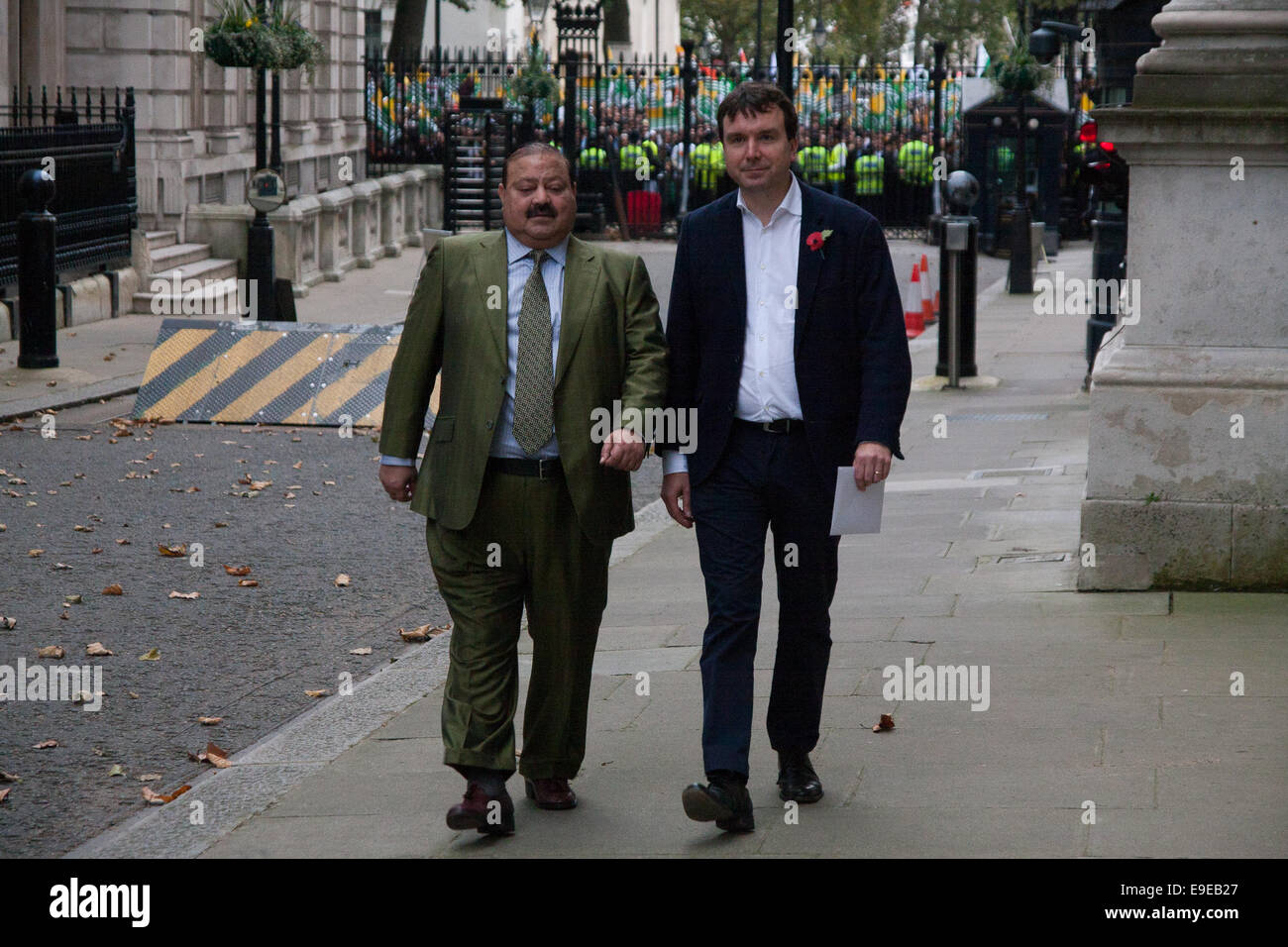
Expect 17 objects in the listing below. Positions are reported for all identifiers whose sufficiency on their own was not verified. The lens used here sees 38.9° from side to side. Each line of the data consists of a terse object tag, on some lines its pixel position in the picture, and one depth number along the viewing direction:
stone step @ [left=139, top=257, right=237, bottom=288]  19.94
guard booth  28.42
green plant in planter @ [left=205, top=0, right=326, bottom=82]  19.05
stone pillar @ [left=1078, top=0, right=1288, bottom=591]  7.00
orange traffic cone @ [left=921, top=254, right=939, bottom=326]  20.00
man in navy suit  4.63
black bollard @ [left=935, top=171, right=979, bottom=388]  14.70
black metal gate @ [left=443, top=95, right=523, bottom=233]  29.56
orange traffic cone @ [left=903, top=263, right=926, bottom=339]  19.02
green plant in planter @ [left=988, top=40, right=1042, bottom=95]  26.22
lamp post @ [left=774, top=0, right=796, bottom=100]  15.29
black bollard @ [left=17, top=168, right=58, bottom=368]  13.91
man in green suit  4.64
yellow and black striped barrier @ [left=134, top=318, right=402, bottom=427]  12.92
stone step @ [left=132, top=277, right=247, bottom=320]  19.28
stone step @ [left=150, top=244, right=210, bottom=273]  20.44
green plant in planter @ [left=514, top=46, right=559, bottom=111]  32.28
